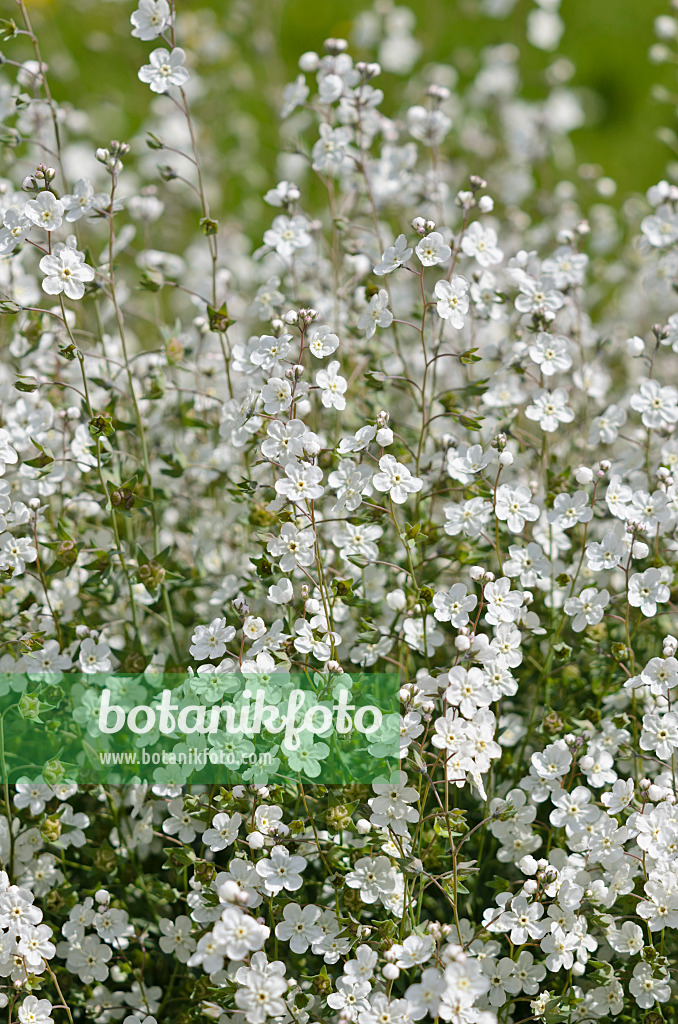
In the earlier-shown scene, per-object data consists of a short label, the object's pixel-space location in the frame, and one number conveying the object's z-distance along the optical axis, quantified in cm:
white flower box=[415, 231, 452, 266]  216
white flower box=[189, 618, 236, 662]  217
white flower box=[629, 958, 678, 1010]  207
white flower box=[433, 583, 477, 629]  213
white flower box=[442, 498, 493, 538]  232
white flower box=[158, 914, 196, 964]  218
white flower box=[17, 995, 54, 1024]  200
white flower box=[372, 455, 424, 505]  214
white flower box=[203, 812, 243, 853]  206
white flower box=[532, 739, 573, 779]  220
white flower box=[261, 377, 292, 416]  214
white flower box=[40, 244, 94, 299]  216
